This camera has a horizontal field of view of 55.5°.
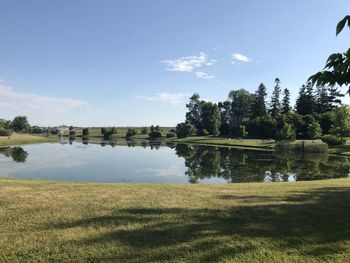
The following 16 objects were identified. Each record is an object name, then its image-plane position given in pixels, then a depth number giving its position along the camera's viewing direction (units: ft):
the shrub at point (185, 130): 378.53
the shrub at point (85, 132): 495.41
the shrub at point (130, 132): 446.89
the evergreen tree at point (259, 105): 403.75
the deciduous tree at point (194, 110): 443.73
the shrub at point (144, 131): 487.37
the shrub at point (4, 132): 371.56
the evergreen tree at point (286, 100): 390.83
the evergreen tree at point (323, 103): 345.10
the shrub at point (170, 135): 413.63
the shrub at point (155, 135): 418.92
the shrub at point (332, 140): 212.23
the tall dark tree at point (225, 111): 481.87
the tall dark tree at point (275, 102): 396.26
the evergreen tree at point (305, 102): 341.70
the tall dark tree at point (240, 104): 464.90
